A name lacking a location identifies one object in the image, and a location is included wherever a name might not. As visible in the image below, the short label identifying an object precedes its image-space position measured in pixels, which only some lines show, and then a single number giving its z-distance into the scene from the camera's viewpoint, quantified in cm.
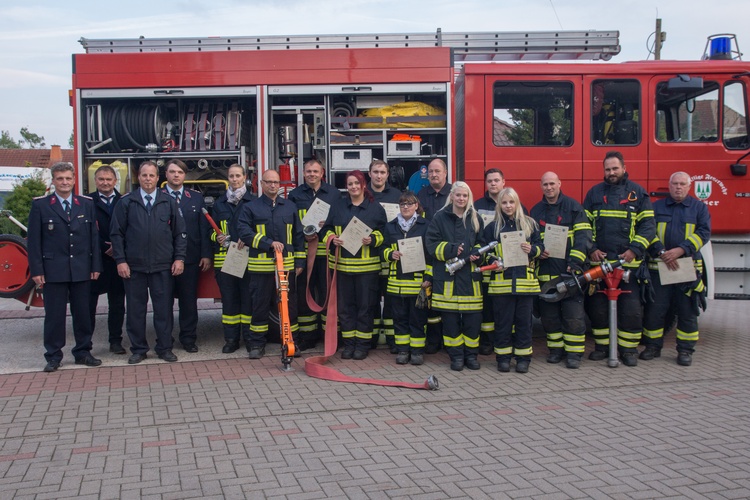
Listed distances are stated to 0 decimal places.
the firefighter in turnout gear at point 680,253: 662
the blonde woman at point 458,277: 634
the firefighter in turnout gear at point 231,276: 712
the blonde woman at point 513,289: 632
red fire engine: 732
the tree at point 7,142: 8581
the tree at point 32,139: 8419
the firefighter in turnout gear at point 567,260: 645
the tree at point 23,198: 2616
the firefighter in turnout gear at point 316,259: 709
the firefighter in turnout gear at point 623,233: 648
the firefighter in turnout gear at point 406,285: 660
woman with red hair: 681
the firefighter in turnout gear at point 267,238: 683
